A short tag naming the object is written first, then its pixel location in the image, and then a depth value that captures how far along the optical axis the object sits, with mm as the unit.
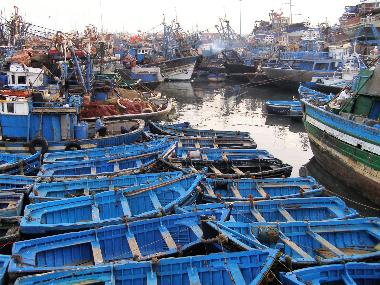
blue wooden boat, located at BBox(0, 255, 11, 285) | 9975
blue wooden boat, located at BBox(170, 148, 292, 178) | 19719
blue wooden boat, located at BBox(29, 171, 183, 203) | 15109
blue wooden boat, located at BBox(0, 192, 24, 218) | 13439
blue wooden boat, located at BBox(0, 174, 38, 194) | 15864
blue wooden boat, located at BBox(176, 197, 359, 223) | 13766
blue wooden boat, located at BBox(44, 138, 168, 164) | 19625
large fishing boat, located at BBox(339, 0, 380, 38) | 62156
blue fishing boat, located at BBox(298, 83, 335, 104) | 36875
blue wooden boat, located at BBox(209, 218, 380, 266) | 11375
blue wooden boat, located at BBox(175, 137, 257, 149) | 23773
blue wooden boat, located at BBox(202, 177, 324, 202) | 16516
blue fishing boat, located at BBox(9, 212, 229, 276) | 10977
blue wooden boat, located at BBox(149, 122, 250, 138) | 26359
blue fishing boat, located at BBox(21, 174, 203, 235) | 12711
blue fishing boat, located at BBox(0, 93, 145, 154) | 20422
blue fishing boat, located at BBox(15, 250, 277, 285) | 9602
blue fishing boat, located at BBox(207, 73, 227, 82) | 74250
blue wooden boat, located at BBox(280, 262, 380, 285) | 10180
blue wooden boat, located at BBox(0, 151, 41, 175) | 17688
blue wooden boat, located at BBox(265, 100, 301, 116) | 42988
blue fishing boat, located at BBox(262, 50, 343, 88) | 57062
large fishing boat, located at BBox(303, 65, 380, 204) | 19672
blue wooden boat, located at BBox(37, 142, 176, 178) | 17914
